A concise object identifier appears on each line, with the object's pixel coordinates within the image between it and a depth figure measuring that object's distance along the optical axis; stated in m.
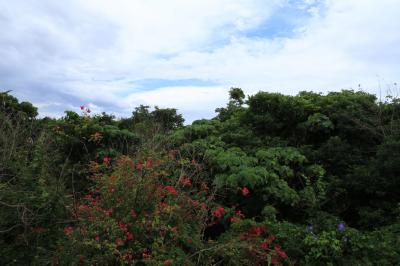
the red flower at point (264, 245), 4.22
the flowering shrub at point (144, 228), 3.78
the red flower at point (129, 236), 3.81
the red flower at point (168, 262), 3.61
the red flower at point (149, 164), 4.43
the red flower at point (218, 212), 4.64
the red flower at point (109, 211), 3.86
